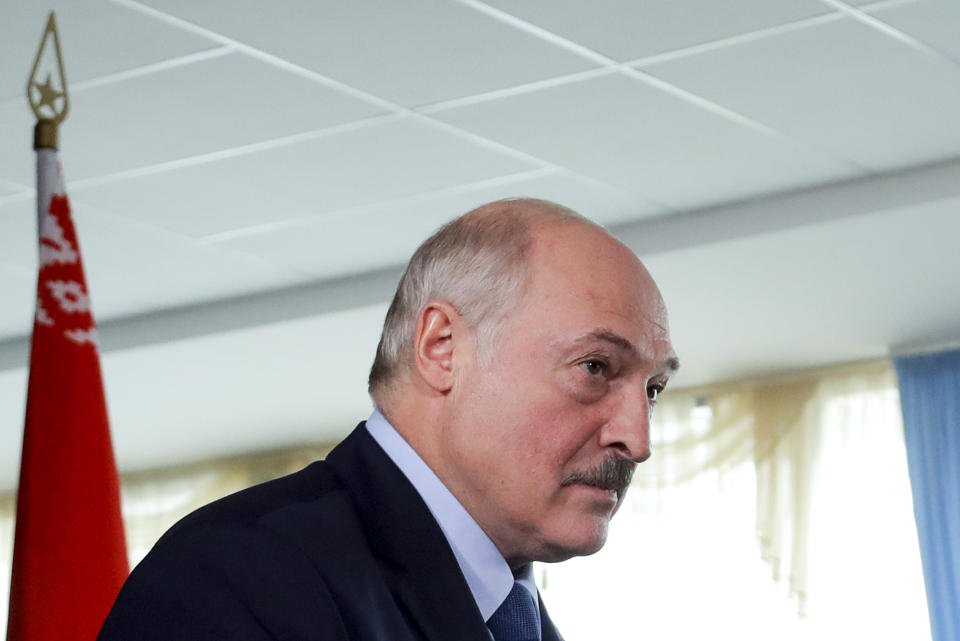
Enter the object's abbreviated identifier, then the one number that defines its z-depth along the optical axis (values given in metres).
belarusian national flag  4.80
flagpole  5.27
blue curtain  11.38
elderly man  2.18
